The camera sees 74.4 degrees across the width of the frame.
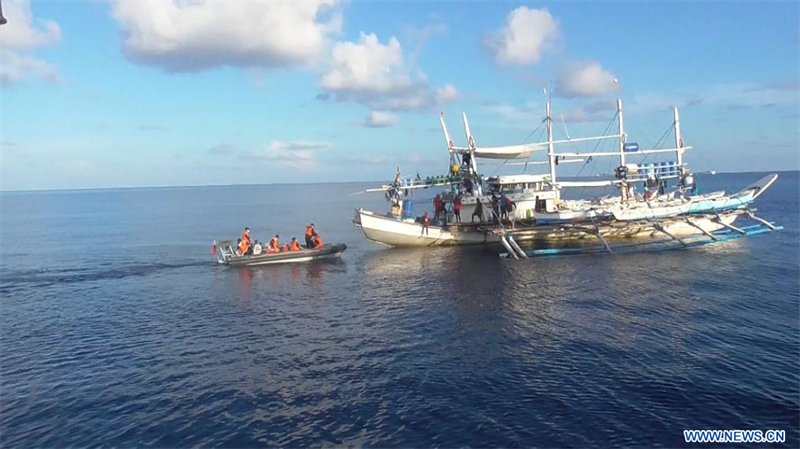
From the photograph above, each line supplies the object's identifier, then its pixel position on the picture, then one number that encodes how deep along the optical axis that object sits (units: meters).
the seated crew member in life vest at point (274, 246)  44.41
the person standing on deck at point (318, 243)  45.72
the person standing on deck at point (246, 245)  43.66
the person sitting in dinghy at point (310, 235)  45.97
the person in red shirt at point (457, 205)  49.53
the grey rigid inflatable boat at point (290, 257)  42.91
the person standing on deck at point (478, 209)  49.41
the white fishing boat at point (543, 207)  47.06
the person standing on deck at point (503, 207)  48.52
